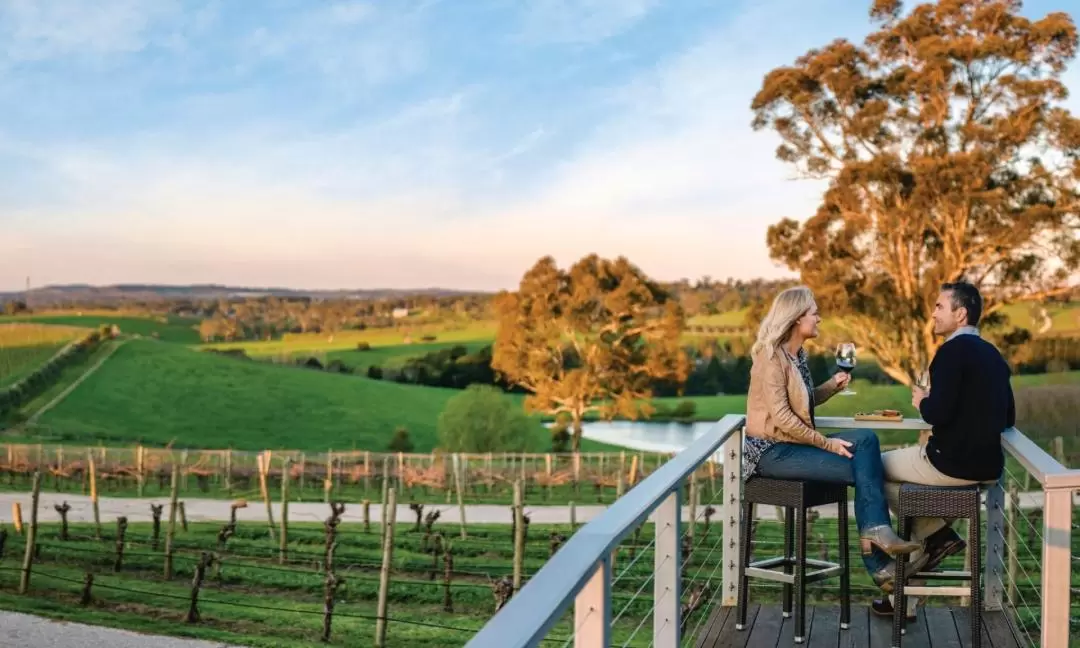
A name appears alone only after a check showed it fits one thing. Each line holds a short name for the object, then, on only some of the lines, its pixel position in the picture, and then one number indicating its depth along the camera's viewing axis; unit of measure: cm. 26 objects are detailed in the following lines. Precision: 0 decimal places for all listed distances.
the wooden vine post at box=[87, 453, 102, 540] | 1981
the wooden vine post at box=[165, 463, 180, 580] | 1635
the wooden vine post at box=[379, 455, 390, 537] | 2738
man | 360
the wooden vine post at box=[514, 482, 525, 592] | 1271
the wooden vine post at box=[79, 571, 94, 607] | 1480
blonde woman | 381
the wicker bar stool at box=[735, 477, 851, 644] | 389
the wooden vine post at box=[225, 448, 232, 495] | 2945
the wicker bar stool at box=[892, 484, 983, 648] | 366
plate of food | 449
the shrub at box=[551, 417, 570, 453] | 3189
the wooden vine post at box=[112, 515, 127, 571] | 1686
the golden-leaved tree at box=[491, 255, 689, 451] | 3088
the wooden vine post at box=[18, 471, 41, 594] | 1576
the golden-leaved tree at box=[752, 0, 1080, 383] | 2122
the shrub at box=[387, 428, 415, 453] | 3928
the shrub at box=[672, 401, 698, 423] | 4722
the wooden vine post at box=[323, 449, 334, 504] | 2736
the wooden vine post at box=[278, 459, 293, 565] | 1794
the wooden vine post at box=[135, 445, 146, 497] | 2897
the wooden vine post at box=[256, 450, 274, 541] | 2108
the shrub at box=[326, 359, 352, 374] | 5556
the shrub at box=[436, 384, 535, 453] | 3291
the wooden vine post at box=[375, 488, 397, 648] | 1230
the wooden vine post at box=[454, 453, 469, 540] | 2638
